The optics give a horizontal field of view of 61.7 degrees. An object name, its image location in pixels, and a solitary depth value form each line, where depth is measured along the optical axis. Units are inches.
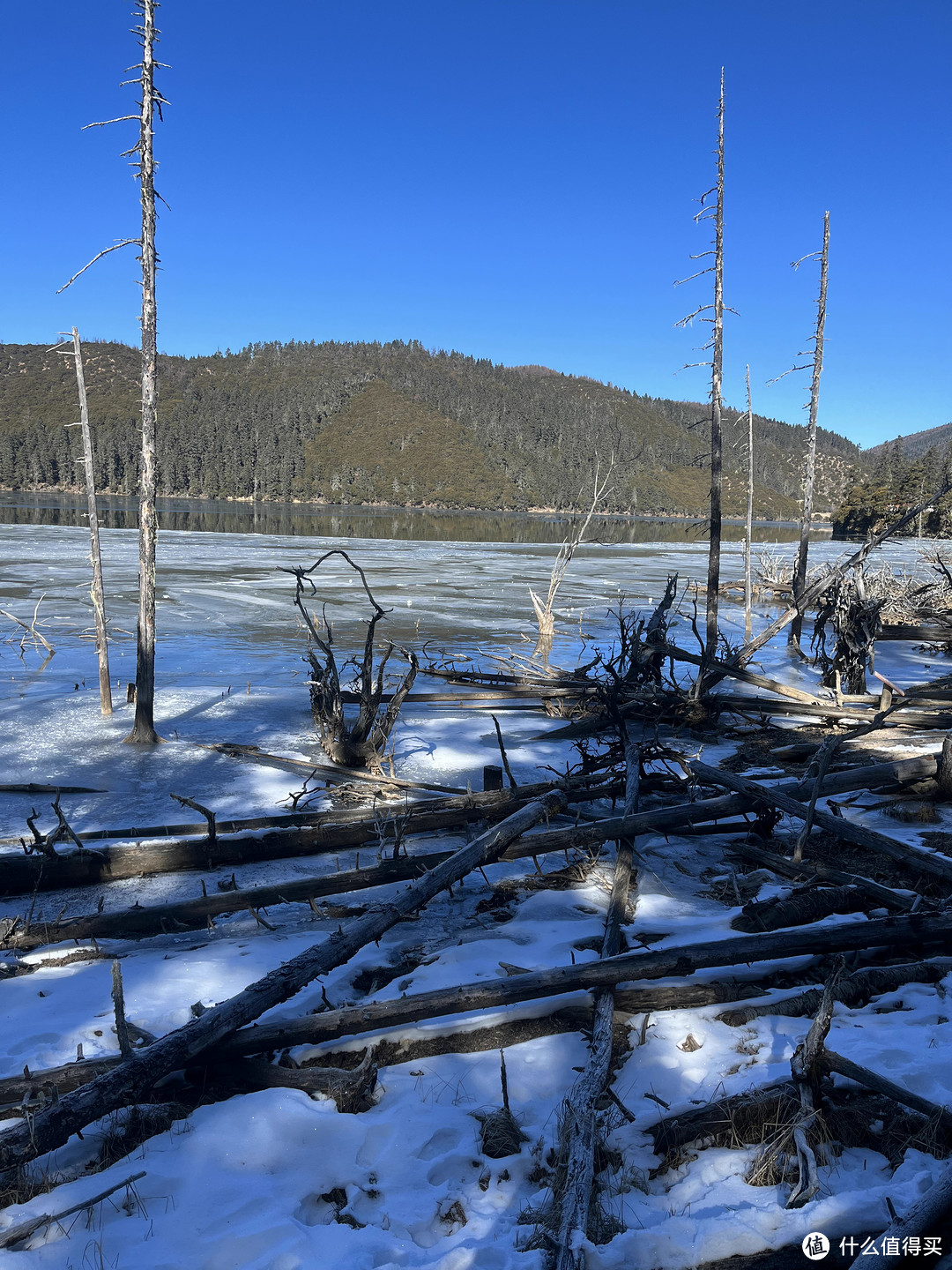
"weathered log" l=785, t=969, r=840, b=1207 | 99.3
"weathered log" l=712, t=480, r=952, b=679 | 367.2
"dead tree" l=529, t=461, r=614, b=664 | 583.8
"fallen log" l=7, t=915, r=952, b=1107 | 125.4
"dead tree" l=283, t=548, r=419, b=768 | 313.0
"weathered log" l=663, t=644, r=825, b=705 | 365.4
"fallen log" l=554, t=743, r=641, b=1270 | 89.7
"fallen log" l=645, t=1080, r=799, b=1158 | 108.6
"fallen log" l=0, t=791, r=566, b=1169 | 104.4
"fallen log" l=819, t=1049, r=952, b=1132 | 102.9
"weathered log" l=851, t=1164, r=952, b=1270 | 79.7
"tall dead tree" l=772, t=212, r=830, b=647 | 643.5
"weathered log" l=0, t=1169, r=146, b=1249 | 94.7
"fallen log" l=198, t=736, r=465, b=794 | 272.0
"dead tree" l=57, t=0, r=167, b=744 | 323.6
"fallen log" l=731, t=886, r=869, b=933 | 166.2
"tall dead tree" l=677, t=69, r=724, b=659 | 619.8
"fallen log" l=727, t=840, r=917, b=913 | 159.3
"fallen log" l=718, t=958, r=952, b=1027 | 135.6
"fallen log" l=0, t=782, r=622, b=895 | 208.2
